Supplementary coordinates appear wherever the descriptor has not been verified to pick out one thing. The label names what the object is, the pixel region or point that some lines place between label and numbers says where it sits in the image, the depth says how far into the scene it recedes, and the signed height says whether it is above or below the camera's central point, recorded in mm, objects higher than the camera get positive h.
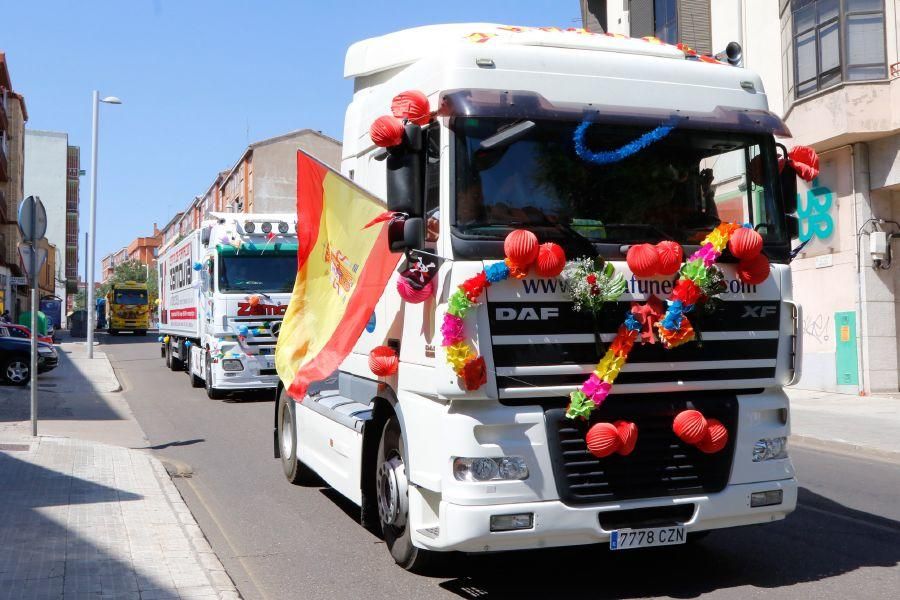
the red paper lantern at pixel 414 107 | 5480 +1337
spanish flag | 6375 +419
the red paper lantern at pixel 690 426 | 5418 -602
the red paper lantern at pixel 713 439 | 5477 -686
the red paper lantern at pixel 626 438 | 5262 -645
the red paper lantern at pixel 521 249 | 5090 +441
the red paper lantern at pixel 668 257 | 5406 +411
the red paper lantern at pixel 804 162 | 6121 +1099
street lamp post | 31775 +3996
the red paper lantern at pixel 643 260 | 5383 +393
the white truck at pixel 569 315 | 5207 +70
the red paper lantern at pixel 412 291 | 5438 +225
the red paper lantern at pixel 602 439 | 5215 -649
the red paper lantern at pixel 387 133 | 5426 +1172
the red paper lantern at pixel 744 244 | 5598 +501
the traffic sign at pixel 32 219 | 11070 +1399
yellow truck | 55406 +1373
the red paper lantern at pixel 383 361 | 5938 -212
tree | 96125 +6350
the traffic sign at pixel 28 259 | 11414 +933
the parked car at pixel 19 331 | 23039 +36
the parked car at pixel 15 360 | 19562 -595
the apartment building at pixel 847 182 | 18078 +2953
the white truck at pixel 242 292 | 15969 +678
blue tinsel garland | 5582 +1117
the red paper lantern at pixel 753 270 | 5695 +346
